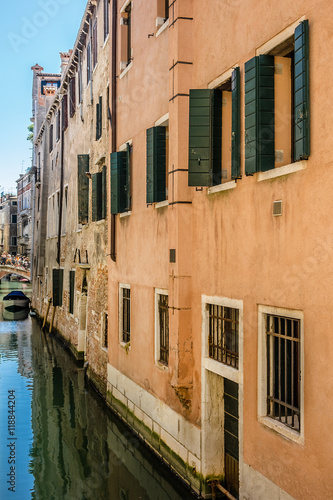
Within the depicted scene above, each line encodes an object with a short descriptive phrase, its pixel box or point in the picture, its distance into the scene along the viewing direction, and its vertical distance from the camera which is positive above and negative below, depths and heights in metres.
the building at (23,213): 60.06 +4.91
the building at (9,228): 73.12 +3.87
